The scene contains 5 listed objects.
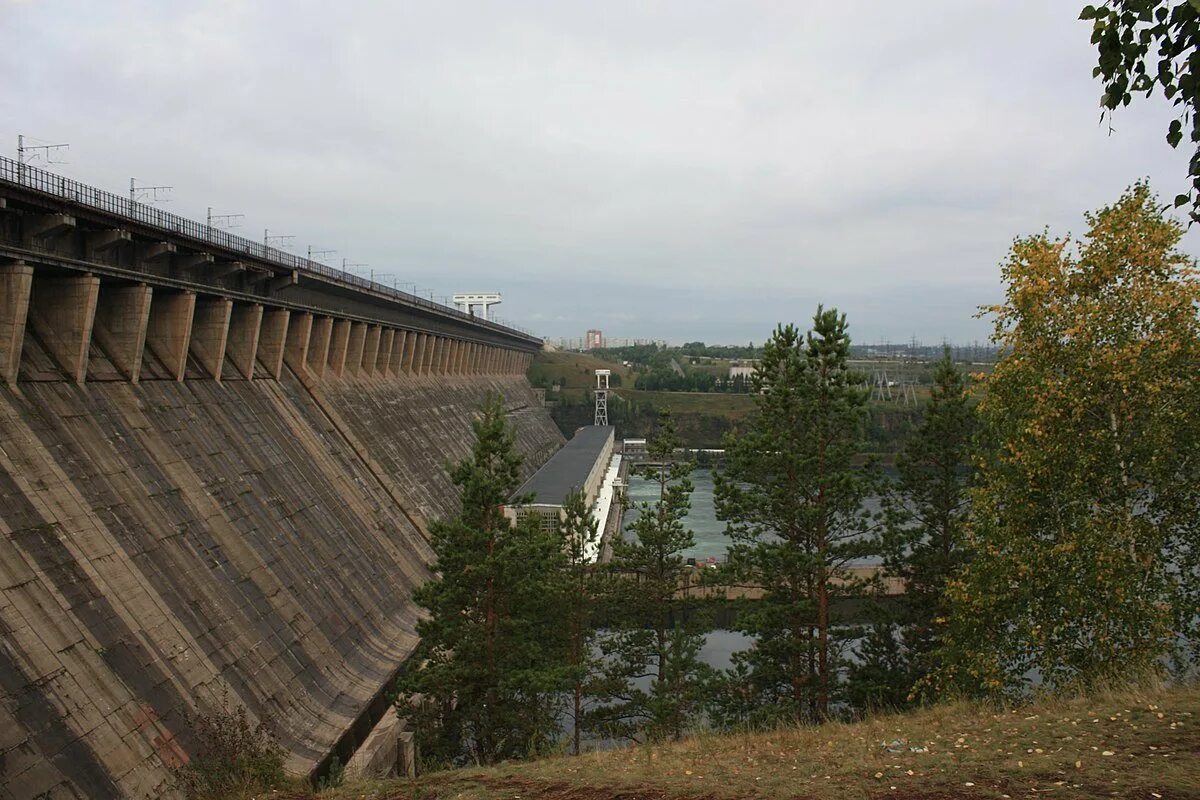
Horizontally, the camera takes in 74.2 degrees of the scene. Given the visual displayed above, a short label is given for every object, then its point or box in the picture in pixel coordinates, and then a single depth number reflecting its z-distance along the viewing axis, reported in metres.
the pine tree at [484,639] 18.08
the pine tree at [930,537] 22.34
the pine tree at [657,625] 20.83
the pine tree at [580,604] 21.62
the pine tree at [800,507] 20.75
